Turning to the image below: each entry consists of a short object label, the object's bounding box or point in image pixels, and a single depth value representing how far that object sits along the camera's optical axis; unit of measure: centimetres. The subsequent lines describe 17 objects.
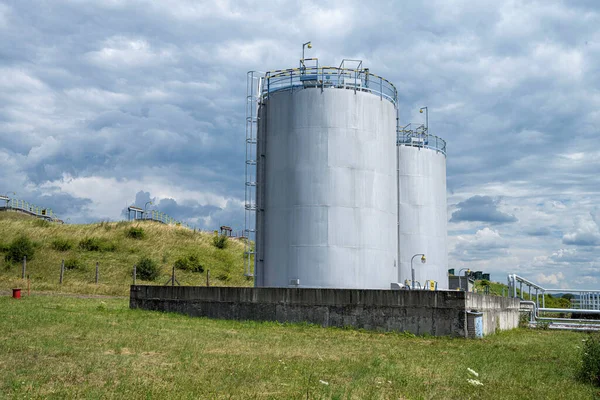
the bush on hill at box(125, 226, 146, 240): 6353
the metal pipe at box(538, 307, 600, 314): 2954
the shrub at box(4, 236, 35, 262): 5459
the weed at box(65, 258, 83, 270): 5316
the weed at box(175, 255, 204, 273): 5588
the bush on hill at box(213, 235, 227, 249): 6544
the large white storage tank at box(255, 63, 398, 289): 2498
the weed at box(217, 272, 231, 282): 5459
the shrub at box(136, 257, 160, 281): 5256
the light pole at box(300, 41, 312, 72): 2829
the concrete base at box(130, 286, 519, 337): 1959
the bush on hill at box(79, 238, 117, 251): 5894
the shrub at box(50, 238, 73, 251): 5822
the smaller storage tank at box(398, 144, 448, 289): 3416
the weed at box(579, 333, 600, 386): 1186
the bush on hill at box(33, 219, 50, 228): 6614
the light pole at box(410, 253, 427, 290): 2988
